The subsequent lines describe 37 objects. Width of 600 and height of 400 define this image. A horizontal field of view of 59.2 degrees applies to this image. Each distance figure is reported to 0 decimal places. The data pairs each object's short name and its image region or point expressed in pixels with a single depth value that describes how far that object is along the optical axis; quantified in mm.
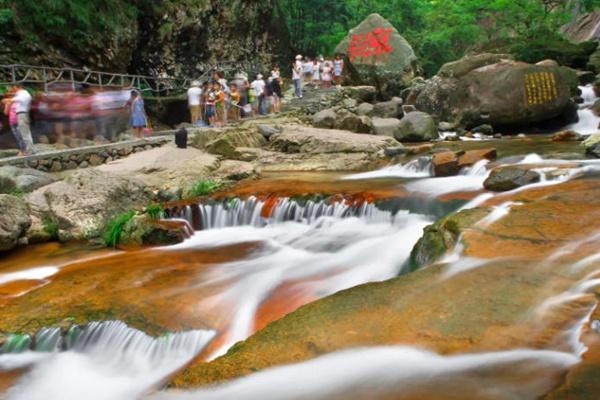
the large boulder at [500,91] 15836
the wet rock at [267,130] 15388
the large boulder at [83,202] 8703
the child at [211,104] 16844
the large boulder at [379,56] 25609
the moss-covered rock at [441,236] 5364
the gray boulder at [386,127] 16922
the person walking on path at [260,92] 20016
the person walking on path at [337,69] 26969
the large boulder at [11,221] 7934
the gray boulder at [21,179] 9930
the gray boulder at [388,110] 20266
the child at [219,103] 16859
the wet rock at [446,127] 17381
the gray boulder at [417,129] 16234
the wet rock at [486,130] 16781
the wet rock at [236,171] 11570
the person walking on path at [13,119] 11609
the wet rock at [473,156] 10461
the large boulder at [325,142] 13672
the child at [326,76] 26172
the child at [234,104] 18312
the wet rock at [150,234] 8210
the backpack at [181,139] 13617
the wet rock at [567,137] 14008
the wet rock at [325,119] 17219
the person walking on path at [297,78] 22906
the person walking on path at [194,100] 16562
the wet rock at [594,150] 9984
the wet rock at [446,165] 10357
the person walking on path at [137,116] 14992
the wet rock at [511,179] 8078
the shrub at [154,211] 9037
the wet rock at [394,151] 13367
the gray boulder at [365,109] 20891
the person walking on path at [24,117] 11500
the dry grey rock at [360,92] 24203
